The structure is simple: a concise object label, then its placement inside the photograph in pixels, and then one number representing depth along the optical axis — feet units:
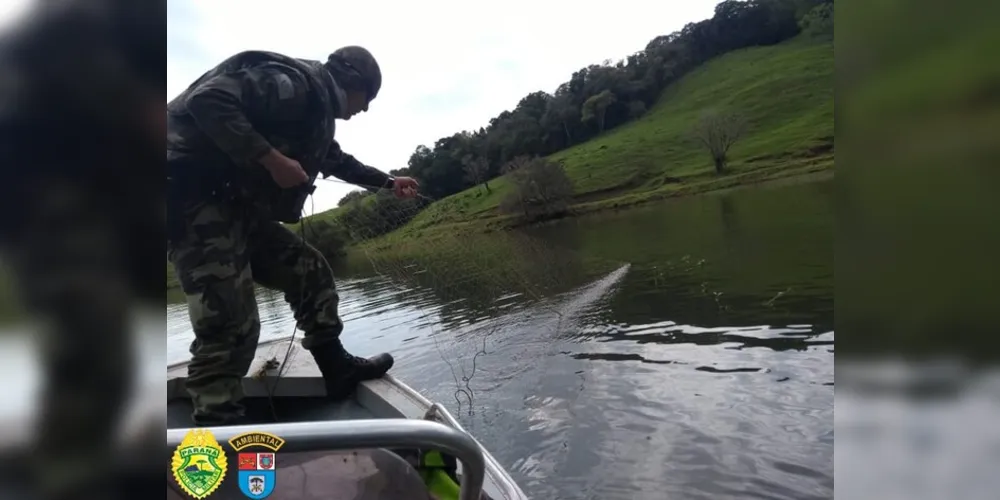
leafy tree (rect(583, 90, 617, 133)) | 359.05
